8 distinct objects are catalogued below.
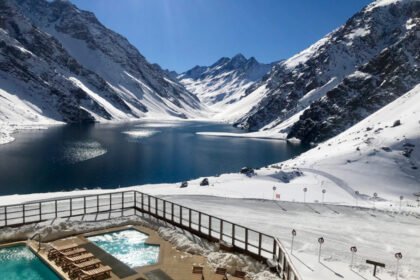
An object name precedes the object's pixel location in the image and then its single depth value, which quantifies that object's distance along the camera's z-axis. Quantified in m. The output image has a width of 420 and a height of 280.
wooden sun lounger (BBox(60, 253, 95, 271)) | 23.62
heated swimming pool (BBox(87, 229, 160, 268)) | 26.09
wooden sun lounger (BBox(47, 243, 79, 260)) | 24.99
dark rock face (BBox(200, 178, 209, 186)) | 55.01
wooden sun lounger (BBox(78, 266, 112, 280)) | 22.14
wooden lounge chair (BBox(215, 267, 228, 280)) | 23.53
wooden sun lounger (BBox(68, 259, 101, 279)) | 22.92
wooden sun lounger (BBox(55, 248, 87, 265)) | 24.41
